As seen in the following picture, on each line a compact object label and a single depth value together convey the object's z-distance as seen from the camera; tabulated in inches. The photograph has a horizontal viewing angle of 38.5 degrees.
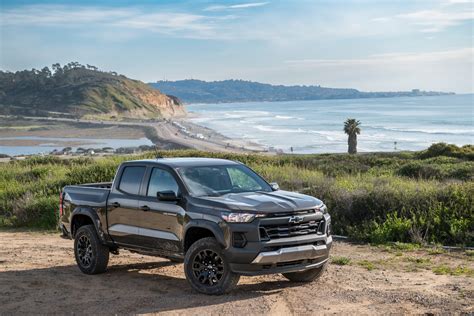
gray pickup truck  339.6
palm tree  2415.1
